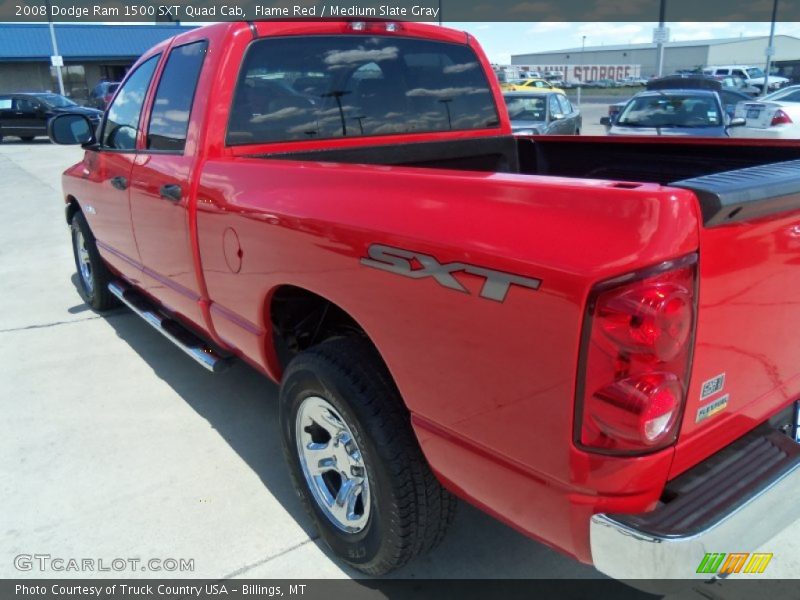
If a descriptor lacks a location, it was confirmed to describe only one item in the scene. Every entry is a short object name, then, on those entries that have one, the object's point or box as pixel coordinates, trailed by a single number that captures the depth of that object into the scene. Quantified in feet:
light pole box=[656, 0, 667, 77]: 73.92
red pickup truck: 5.20
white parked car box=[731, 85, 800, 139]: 35.76
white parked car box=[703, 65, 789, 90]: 126.93
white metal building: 260.83
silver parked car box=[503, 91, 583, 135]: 40.93
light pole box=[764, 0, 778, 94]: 97.78
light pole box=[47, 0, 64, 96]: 103.15
